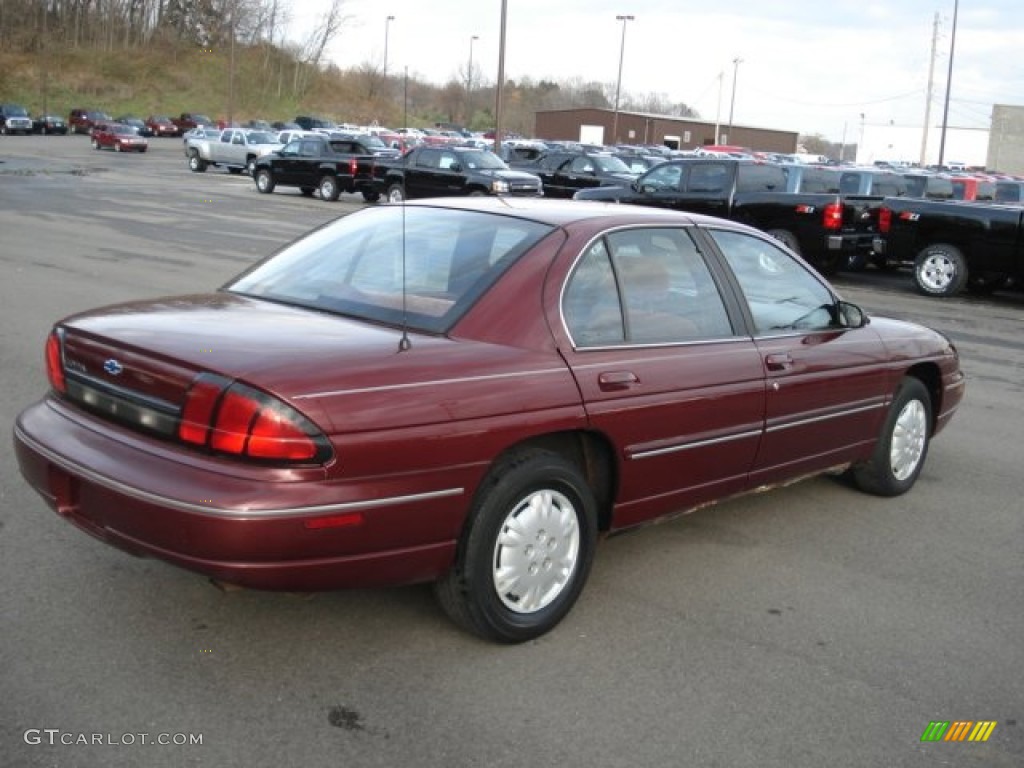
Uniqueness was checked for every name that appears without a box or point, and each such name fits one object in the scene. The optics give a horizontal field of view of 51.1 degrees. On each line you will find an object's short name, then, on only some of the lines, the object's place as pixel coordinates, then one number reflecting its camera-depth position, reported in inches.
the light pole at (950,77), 1797.4
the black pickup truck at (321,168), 1177.4
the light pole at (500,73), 1300.3
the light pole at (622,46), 2915.8
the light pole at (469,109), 3944.9
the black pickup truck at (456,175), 979.3
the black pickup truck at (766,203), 651.5
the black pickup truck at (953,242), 579.5
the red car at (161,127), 2967.5
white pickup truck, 1606.8
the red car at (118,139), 2134.6
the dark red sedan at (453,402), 129.5
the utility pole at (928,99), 2449.6
